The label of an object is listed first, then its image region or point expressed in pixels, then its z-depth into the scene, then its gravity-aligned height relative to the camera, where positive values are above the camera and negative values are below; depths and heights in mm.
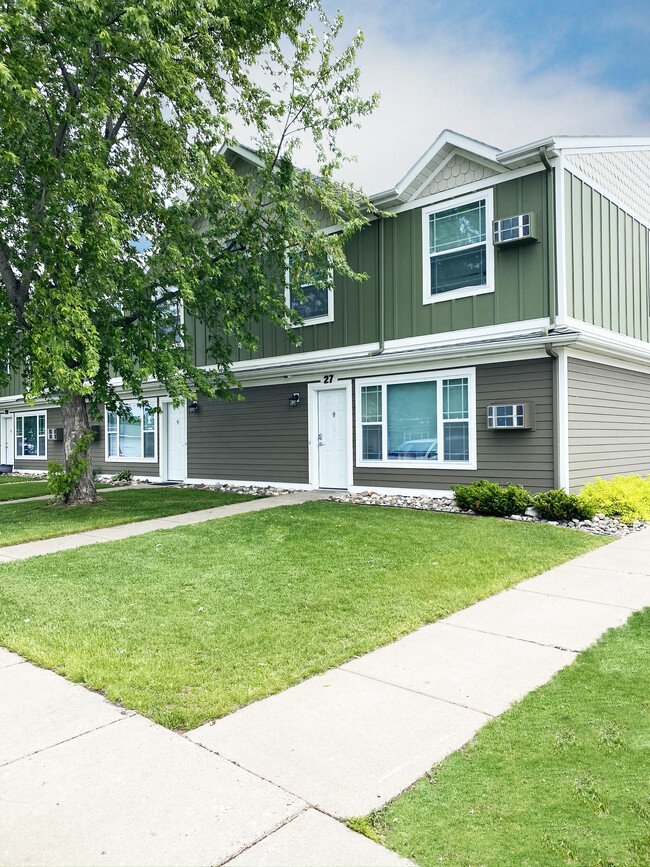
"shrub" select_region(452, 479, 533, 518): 9492 -1045
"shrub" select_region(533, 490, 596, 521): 9008 -1110
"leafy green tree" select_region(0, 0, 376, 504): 8898 +4256
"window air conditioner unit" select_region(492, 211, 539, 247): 9891 +3109
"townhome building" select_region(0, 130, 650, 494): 9906 +1632
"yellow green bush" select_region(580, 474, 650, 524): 9273 -1041
